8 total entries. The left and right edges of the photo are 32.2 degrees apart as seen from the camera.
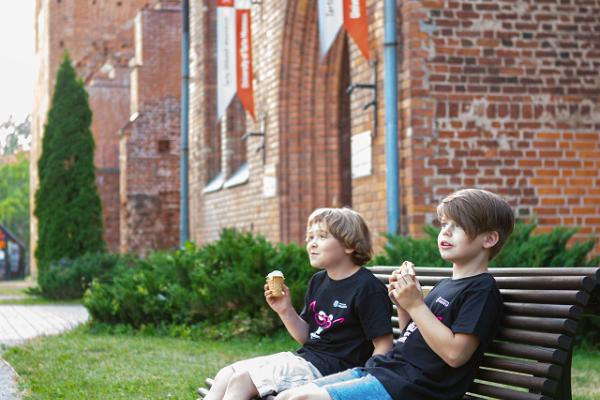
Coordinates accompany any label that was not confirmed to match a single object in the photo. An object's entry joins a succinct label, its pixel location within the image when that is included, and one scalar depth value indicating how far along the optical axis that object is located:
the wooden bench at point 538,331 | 3.52
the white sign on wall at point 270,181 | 15.92
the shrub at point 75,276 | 19.67
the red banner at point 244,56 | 16.17
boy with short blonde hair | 4.29
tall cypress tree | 21.56
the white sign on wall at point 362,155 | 11.88
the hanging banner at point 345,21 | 11.21
